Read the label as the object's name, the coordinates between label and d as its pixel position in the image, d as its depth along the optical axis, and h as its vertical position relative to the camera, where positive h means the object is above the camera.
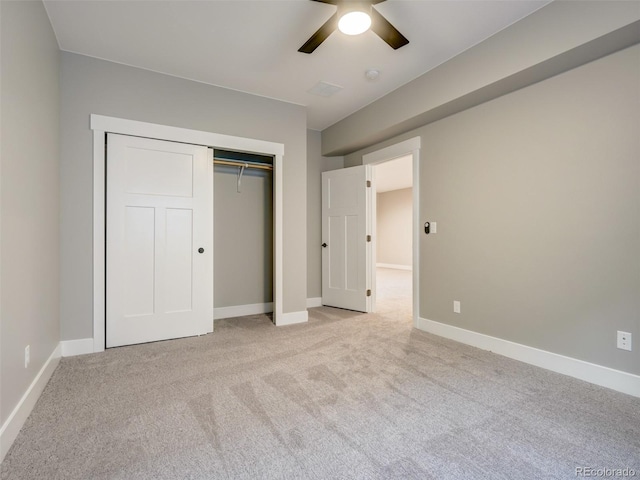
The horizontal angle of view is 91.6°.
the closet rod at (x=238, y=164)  3.86 +0.96
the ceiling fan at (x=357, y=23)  2.01 +1.47
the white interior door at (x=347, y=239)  4.32 -0.01
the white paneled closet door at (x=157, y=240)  2.95 -0.01
